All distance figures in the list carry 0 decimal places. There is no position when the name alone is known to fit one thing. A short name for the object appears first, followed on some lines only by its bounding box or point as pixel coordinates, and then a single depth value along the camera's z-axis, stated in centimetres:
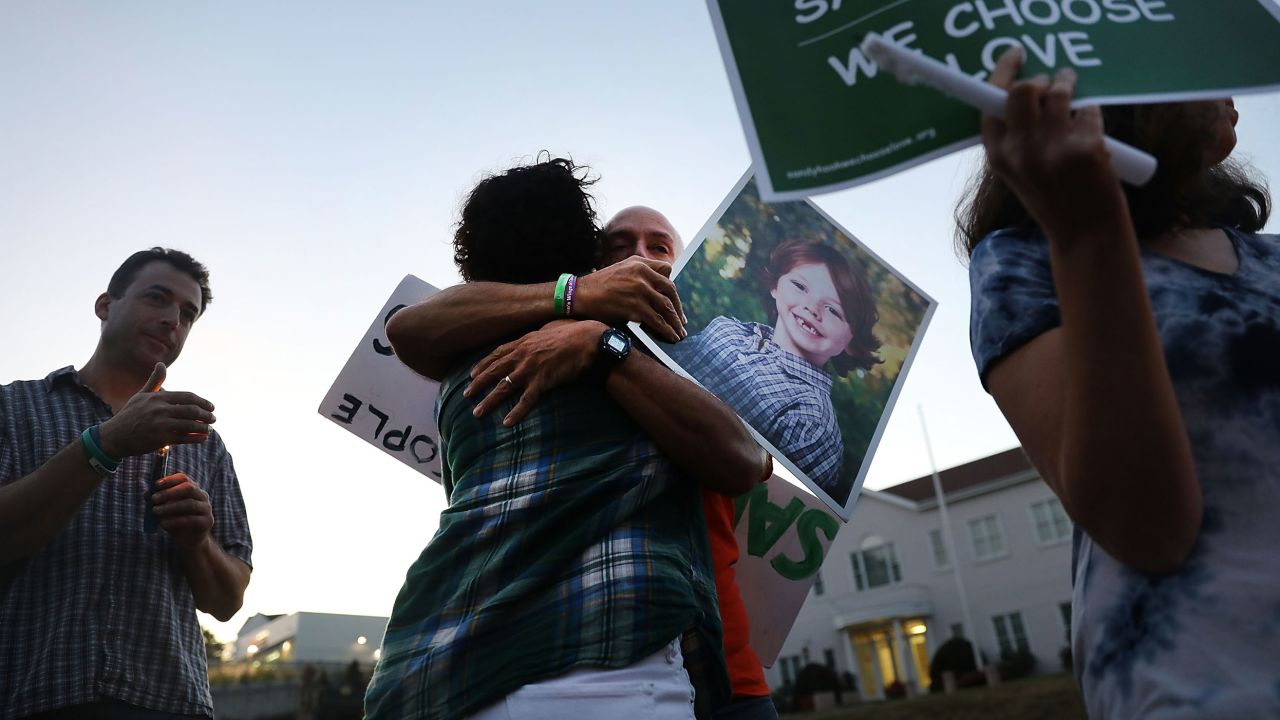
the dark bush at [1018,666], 3634
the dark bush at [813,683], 3916
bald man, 170
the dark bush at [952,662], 3634
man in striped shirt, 249
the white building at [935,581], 3869
